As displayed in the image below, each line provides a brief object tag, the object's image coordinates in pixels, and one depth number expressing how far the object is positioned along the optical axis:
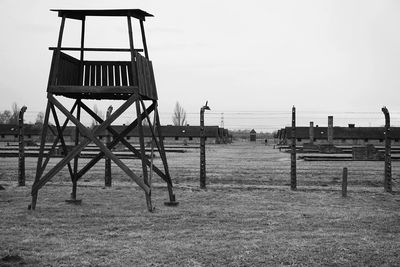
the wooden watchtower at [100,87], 9.08
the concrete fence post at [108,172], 13.24
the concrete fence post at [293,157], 12.81
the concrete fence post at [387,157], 12.74
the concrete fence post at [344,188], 11.70
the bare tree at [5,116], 158.88
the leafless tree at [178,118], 120.69
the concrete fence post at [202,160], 13.23
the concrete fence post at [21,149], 13.50
